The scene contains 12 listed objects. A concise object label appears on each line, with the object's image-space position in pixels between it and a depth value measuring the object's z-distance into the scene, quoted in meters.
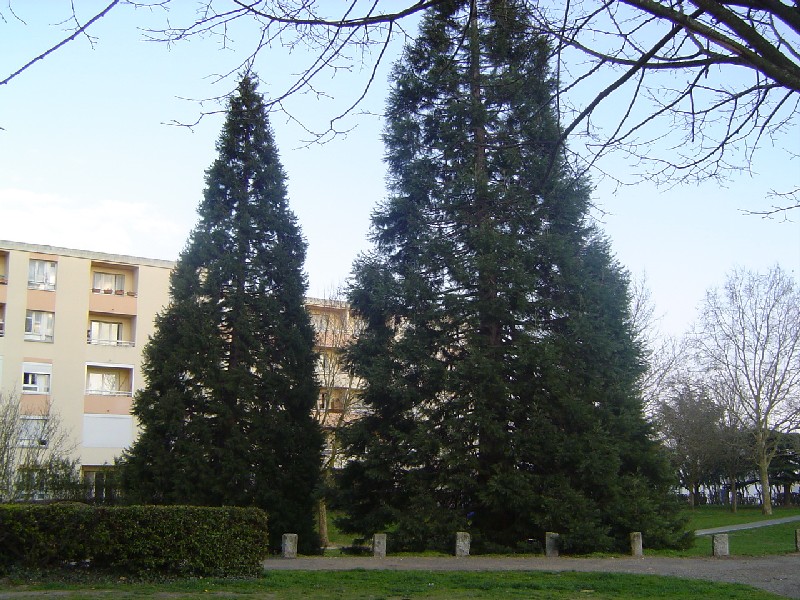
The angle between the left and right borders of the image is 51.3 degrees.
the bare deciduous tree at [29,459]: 26.93
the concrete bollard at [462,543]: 18.31
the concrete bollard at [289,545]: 17.73
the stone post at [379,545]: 18.08
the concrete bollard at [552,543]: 18.69
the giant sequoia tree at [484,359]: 19.75
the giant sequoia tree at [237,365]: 22.05
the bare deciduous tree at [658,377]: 38.19
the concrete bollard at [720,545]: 18.00
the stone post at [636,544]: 18.67
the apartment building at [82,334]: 37.22
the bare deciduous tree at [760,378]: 41.84
